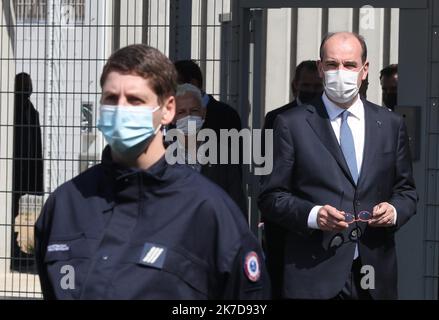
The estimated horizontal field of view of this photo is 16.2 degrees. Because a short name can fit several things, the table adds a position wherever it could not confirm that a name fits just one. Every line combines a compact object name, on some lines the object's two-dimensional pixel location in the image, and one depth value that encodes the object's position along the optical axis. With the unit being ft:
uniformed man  14.80
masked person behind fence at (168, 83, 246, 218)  27.91
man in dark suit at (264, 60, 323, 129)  32.73
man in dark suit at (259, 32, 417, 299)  23.22
